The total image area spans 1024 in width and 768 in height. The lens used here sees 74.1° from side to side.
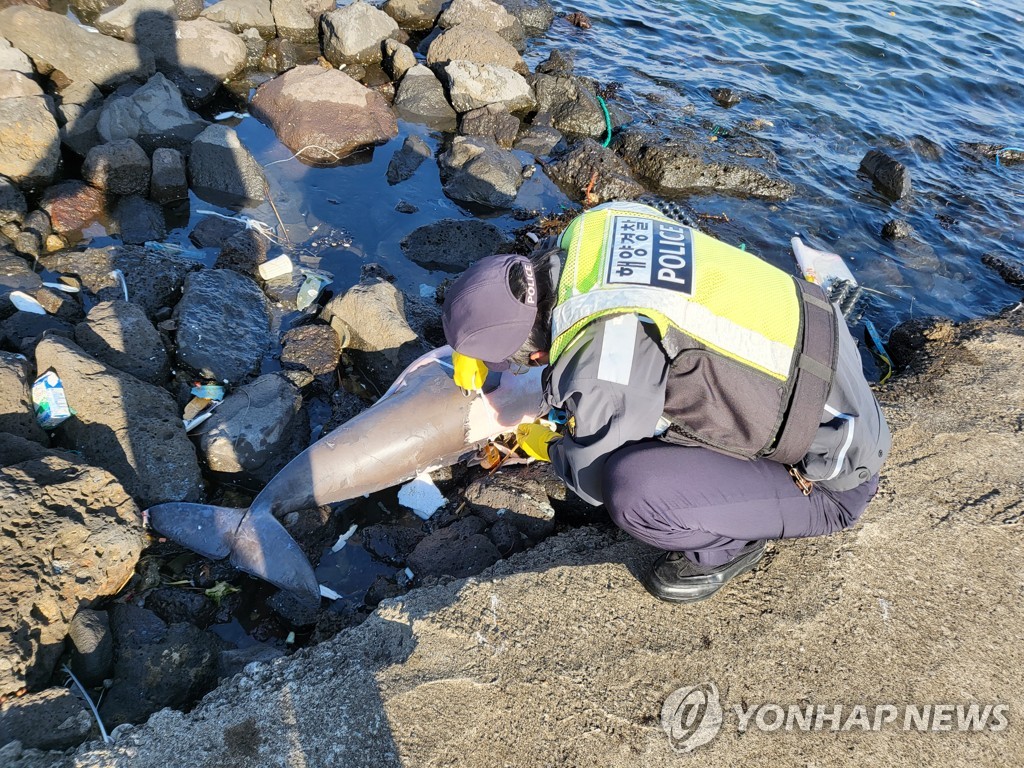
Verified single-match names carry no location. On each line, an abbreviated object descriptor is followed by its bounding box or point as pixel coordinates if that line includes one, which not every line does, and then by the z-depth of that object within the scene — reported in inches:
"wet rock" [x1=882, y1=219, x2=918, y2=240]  303.6
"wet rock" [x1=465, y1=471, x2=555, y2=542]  157.8
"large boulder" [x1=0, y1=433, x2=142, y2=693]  115.3
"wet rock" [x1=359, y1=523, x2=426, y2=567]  160.9
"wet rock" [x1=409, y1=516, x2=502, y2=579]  148.8
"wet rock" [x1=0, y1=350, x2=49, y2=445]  150.3
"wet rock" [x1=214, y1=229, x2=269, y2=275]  231.0
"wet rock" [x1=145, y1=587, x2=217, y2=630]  141.5
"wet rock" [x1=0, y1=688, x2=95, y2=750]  104.1
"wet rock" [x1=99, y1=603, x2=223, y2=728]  116.9
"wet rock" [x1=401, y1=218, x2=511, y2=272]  252.8
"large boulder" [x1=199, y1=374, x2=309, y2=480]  171.3
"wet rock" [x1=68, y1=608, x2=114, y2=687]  121.0
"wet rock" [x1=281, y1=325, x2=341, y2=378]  201.5
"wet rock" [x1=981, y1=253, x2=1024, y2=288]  286.6
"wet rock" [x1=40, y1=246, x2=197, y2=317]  211.5
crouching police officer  103.0
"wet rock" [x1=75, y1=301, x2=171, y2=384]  178.7
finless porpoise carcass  149.2
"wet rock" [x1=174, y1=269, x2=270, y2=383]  194.7
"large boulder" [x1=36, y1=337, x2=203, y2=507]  159.2
